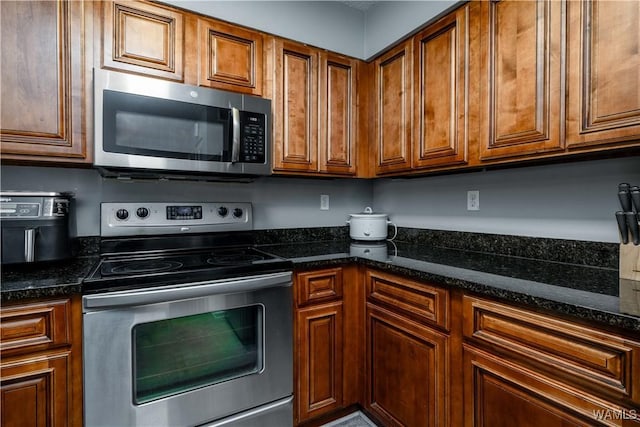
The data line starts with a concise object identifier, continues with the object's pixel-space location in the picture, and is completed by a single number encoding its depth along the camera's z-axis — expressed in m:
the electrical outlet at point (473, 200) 1.89
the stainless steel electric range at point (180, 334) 1.20
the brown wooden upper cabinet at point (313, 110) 1.92
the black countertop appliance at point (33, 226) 1.29
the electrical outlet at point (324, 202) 2.43
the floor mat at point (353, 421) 1.78
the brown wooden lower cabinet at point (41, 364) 1.07
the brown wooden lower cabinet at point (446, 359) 0.89
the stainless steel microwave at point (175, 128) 1.45
